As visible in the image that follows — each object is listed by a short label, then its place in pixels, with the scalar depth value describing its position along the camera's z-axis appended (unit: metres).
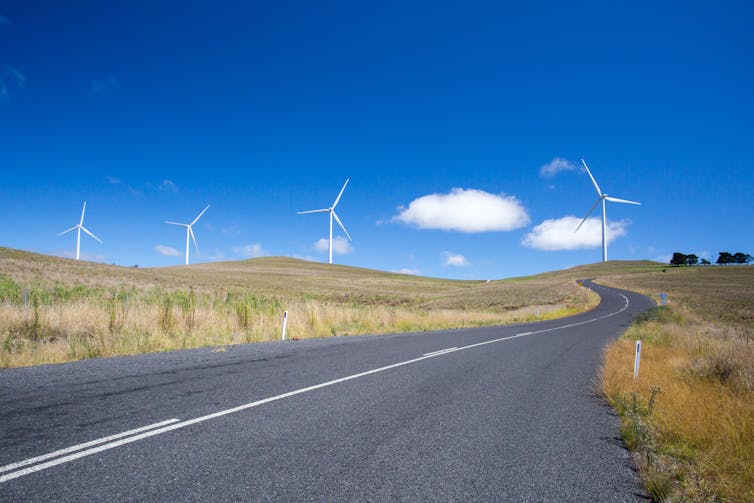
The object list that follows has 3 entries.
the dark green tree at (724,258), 146.75
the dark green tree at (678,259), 145.44
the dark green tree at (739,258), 143.88
